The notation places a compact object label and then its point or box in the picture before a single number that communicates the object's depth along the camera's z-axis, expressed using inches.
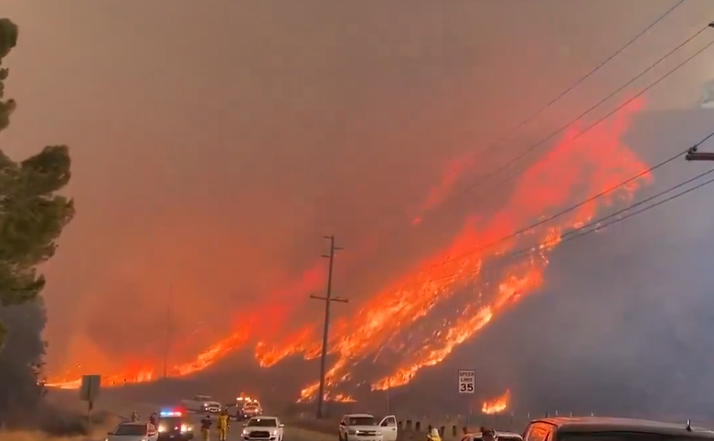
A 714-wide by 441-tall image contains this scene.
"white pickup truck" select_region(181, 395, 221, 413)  3132.4
